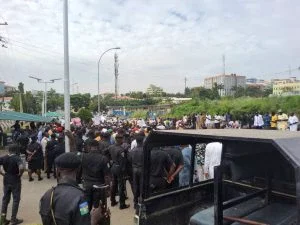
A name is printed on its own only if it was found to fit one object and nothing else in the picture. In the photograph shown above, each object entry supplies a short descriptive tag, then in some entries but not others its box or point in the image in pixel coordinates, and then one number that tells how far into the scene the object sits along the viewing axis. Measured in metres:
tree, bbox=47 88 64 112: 58.02
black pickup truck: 2.39
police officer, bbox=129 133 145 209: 4.95
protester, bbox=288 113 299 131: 13.44
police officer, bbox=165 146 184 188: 4.43
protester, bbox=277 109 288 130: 13.96
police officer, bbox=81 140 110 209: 4.55
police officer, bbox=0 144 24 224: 4.85
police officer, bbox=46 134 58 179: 8.21
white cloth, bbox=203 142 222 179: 4.28
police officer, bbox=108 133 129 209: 5.63
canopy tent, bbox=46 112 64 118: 33.64
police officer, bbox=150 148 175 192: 4.34
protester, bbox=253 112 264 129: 15.52
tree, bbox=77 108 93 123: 26.56
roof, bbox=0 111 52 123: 15.64
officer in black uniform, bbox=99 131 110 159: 5.92
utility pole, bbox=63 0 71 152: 7.62
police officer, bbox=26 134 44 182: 8.16
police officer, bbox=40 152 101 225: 2.05
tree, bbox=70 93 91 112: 50.85
